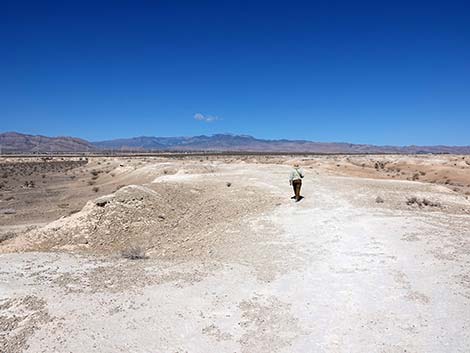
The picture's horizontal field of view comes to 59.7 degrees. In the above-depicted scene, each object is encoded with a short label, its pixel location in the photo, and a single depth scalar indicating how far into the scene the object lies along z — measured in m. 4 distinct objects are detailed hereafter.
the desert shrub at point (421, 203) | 17.47
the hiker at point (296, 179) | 17.55
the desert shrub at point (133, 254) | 11.06
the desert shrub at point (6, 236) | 15.55
